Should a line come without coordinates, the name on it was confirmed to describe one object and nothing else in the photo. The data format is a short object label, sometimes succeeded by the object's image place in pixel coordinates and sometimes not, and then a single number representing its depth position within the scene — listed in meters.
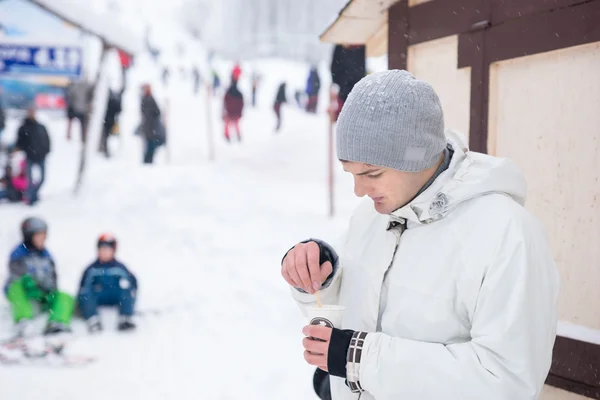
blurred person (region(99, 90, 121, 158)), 13.18
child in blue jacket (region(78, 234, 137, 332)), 5.45
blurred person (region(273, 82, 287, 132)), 16.97
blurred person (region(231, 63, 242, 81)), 14.99
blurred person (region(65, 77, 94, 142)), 13.04
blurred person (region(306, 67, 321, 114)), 18.86
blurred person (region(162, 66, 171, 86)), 28.54
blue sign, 9.91
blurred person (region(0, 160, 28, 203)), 10.09
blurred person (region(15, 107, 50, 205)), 9.74
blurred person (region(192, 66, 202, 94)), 26.80
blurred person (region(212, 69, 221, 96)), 25.28
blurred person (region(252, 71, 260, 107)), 22.29
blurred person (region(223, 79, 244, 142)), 15.45
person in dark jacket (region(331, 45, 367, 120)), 8.30
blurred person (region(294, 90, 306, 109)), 24.73
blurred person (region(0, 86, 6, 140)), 12.24
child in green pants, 5.38
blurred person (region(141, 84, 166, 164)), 12.00
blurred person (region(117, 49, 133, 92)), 10.78
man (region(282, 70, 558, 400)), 1.32
